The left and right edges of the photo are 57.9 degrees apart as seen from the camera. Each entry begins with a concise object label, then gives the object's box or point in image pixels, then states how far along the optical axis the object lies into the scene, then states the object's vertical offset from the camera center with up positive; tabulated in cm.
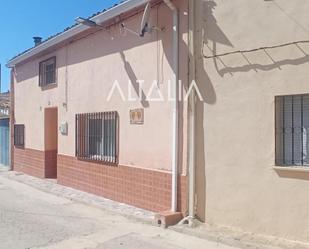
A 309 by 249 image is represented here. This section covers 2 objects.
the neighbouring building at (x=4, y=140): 1234 -76
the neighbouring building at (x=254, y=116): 405 +13
